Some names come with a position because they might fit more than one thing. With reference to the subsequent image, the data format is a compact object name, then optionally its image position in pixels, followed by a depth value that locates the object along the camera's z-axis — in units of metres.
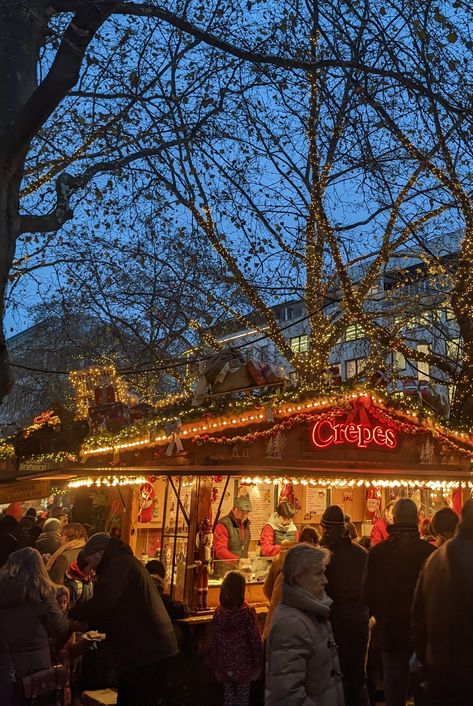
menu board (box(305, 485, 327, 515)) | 11.25
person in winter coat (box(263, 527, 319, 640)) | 6.21
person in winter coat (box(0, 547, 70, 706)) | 4.32
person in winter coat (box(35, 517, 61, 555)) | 9.04
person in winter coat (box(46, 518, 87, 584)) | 7.03
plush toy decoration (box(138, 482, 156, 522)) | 10.92
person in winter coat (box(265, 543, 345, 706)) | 3.40
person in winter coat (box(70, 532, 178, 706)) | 4.46
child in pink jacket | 6.02
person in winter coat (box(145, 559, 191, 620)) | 7.23
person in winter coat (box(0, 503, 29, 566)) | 6.10
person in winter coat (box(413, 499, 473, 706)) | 3.83
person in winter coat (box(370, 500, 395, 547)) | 10.41
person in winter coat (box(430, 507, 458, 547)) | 5.60
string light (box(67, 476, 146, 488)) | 10.31
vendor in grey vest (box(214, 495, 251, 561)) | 9.49
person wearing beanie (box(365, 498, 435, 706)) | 5.46
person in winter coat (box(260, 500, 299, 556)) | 10.05
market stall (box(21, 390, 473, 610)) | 8.64
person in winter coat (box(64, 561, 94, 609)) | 6.31
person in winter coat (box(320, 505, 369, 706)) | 5.84
